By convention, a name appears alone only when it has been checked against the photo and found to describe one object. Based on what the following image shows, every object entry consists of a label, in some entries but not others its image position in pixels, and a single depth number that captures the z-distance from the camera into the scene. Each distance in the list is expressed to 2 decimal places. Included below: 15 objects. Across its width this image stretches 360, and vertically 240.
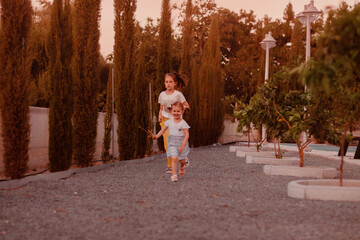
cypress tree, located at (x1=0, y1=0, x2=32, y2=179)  7.16
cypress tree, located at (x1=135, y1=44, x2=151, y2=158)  12.32
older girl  8.88
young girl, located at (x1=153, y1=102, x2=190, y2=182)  7.68
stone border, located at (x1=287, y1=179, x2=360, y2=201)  5.83
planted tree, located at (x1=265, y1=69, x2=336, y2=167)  6.92
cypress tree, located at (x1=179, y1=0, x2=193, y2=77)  17.22
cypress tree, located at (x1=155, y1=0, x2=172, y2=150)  15.06
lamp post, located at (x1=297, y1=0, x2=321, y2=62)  15.58
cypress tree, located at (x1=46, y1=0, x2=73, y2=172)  8.52
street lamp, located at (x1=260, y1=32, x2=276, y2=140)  19.80
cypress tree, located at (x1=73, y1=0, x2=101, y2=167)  9.56
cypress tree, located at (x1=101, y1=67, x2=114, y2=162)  10.80
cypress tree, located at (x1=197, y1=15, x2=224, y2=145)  18.70
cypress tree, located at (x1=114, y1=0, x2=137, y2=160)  11.15
